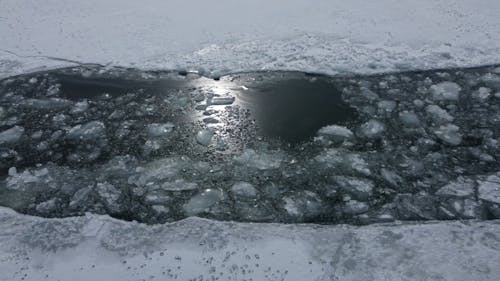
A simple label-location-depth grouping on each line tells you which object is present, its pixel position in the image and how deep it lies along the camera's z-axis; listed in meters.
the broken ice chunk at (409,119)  3.04
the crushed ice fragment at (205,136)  2.98
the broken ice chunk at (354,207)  2.44
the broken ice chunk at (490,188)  2.46
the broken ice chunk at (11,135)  3.09
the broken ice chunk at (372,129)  2.97
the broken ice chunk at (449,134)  2.89
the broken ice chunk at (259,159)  2.75
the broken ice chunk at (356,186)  2.53
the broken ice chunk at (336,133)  2.95
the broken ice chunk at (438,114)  3.07
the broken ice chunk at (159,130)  3.08
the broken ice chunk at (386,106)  3.19
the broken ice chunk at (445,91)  3.28
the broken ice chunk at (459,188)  2.50
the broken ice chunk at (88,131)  3.08
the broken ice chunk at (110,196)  2.53
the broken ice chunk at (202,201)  2.50
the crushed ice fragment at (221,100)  3.35
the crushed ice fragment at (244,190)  2.55
